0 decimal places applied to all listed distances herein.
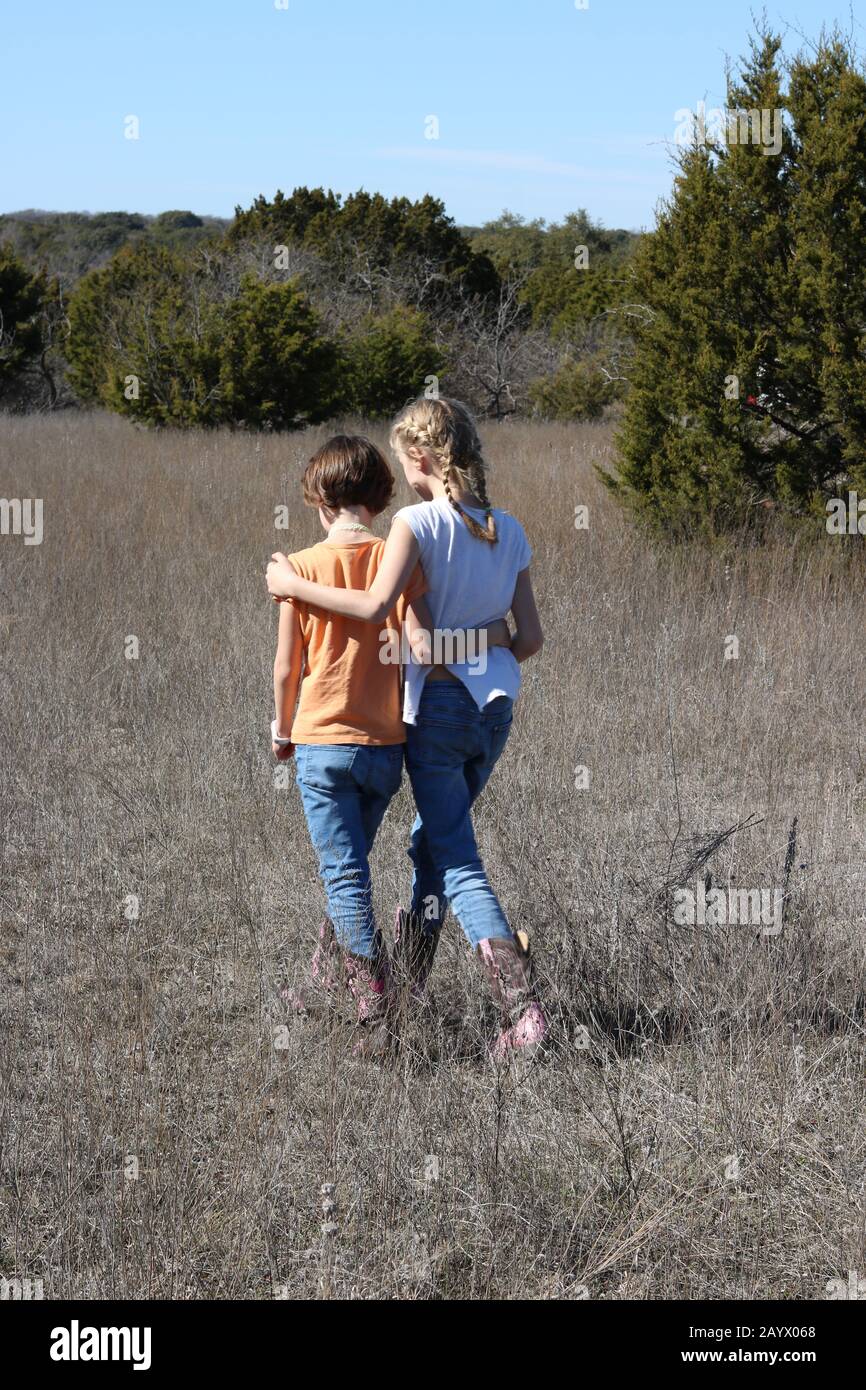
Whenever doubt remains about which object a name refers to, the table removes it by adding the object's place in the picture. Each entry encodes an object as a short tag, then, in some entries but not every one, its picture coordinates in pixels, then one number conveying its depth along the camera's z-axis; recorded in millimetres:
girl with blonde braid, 5496
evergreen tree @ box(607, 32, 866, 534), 14422
